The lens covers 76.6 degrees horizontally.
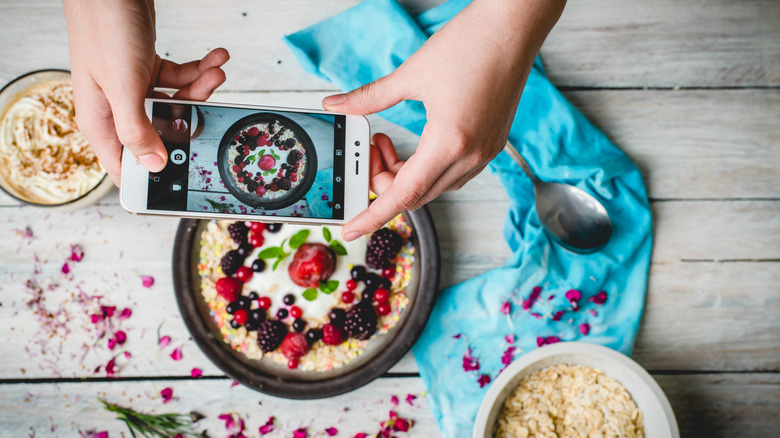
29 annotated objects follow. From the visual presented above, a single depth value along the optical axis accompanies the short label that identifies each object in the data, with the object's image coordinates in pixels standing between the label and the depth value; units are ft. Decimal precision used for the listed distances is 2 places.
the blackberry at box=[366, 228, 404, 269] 3.17
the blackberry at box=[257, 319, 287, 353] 3.16
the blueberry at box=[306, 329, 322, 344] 3.21
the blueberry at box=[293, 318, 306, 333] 3.22
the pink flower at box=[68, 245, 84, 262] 3.46
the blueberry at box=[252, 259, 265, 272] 3.25
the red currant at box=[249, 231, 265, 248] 3.27
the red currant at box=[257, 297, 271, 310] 3.27
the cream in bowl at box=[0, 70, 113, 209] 3.28
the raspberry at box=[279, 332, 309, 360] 3.17
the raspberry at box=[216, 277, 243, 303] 3.20
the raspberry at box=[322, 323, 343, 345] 3.15
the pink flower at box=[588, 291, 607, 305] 3.37
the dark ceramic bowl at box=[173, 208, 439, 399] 3.13
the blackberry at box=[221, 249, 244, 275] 3.20
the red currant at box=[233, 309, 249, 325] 3.20
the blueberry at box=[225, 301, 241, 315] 3.21
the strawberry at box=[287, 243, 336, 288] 3.10
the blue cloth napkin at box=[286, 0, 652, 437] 3.38
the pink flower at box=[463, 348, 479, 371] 3.36
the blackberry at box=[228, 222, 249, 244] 3.23
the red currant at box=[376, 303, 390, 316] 3.23
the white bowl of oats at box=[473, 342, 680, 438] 2.93
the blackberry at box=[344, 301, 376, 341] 3.13
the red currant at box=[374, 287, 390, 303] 3.22
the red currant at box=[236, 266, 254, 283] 3.25
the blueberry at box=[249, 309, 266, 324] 3.22
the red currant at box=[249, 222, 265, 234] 3.26
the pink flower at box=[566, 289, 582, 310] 3.32
